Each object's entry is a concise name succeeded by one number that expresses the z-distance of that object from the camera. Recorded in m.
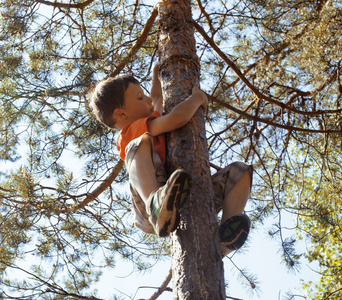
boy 3.05
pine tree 4.14
